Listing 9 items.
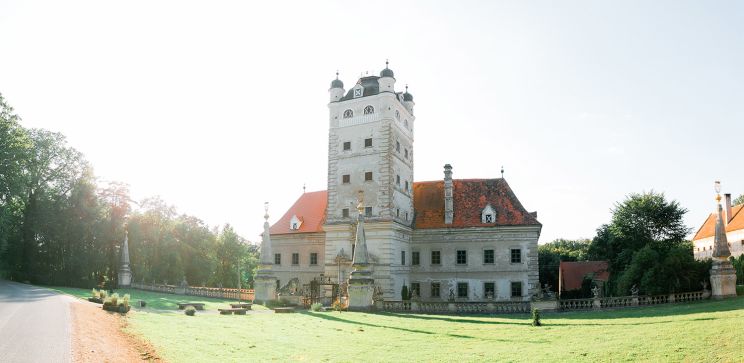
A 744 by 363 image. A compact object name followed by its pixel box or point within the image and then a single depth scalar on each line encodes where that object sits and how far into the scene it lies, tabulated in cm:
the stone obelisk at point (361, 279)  3039
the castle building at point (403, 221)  3900
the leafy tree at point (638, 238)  3197
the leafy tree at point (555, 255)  7206
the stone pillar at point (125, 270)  4556
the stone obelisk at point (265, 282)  3494
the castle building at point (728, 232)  5250
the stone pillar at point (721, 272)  2708
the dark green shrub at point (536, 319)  2136
